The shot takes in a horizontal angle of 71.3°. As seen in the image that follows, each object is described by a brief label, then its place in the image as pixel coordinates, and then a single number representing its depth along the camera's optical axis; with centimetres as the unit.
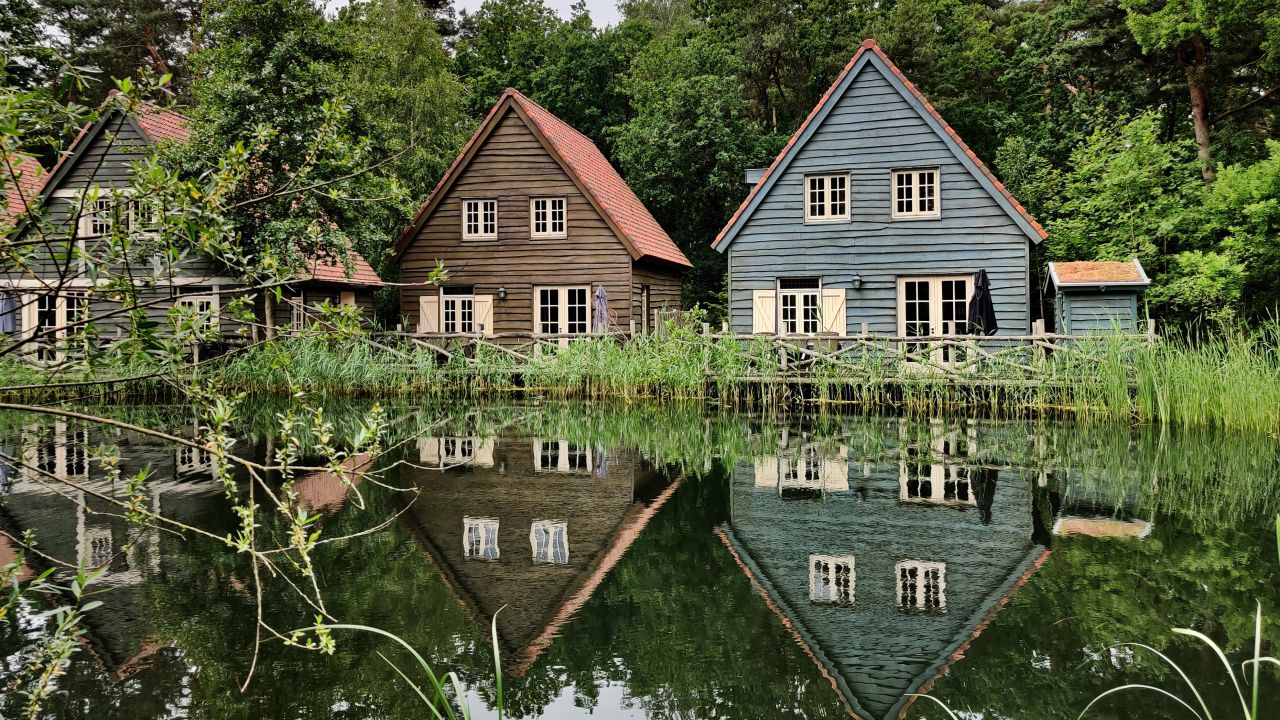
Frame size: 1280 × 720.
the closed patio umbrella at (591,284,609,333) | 2294
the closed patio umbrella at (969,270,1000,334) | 1833
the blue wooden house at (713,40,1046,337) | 2080
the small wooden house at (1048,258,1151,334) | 1803
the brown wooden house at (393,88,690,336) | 2464
